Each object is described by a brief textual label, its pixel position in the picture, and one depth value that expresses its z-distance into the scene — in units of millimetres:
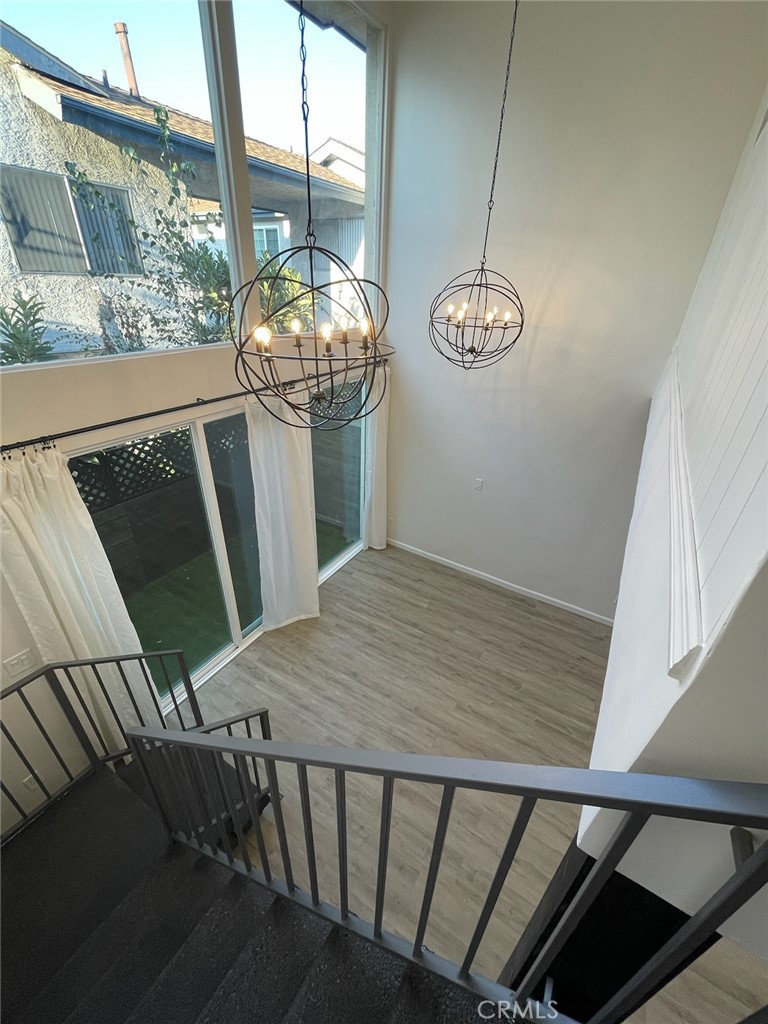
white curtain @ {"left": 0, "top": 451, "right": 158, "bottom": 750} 1992
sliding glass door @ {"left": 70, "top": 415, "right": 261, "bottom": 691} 2658
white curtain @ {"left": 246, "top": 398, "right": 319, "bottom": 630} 3320
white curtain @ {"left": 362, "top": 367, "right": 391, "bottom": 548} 4520
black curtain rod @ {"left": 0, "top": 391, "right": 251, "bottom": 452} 2024
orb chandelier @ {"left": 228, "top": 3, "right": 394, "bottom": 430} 3109
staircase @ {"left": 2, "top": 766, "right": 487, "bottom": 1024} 1303
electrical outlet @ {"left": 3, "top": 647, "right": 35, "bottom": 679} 2127
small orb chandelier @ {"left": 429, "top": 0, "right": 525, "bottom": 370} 3562
